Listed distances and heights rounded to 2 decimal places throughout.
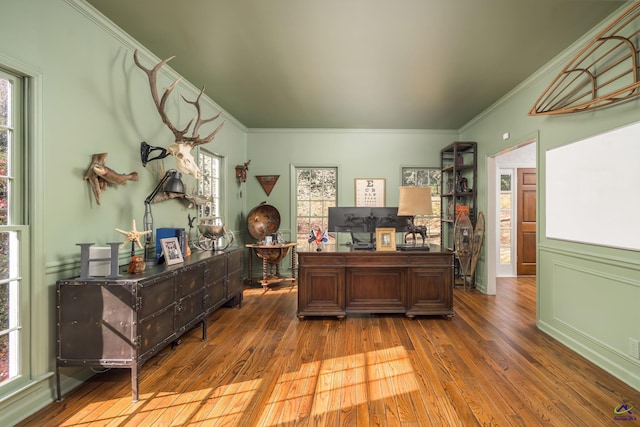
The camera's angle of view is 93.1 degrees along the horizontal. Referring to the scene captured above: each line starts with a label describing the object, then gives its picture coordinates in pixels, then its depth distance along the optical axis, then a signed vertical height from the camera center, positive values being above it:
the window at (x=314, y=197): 5.85 +0.32
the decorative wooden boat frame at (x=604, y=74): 2.17 +1.15
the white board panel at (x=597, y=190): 2.23 +0.20
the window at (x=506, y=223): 6.01 -0.20
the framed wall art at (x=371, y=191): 5.77 +0.43
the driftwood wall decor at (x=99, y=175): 2.26 +0.30
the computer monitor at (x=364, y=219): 3.89 -0.07
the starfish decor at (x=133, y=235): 2.38 -0.17
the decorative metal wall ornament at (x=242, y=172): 5.29 +0.74
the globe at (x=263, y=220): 5.52 -0.12
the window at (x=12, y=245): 1.79 -0.19
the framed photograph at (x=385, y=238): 3.66 -0.30
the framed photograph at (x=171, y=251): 2.56 -0.32
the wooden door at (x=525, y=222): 5.98 -0.18
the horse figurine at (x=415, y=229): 3.76 -0.20
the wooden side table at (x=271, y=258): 5.00 -0.75
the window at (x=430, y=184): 5.84 +0.57
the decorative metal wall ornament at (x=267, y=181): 5.72 +0.62
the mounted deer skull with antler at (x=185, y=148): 2.91 +0.64
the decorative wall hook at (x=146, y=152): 2.88 +0.60
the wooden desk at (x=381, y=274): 3.53 -0.77
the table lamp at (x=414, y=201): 3.43 +0.14
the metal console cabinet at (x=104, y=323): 1.99 -0.72
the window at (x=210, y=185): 4.17 +0.43
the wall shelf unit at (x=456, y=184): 5.07 +0.52
